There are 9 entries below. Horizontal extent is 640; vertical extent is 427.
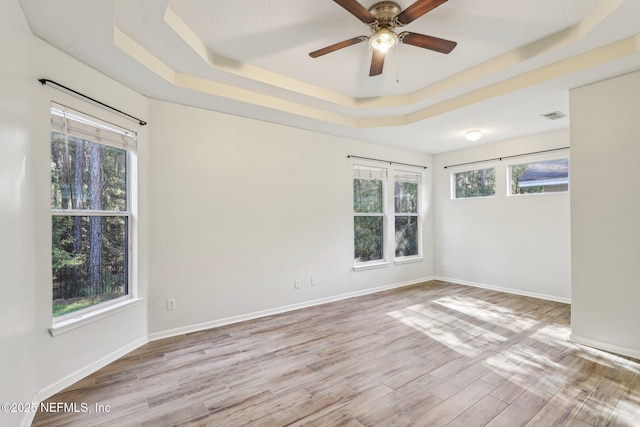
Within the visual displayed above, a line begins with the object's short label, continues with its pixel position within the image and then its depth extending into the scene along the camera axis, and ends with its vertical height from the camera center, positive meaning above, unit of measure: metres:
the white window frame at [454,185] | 5.29 +0.53
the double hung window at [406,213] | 5.66 -0.01
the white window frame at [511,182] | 4.82 +0.50
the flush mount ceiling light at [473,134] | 4.36 +1.13
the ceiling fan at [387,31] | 2.00 +1.33
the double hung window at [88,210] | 2.37 +0.05
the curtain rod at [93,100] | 2.18 +0.99
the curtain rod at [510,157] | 4.52 +0.92
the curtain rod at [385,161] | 4.91 +0.92
